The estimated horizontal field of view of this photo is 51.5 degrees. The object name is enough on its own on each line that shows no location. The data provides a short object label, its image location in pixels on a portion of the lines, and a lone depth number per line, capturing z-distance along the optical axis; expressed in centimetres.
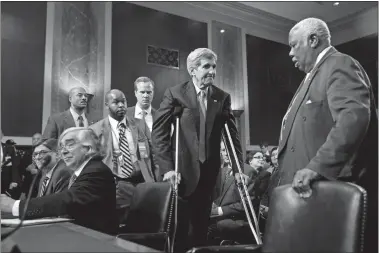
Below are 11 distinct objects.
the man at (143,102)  391
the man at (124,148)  335
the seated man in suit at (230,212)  356
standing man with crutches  246
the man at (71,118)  404
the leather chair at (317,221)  115
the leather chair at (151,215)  187
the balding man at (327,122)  158
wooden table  109
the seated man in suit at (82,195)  179
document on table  161
